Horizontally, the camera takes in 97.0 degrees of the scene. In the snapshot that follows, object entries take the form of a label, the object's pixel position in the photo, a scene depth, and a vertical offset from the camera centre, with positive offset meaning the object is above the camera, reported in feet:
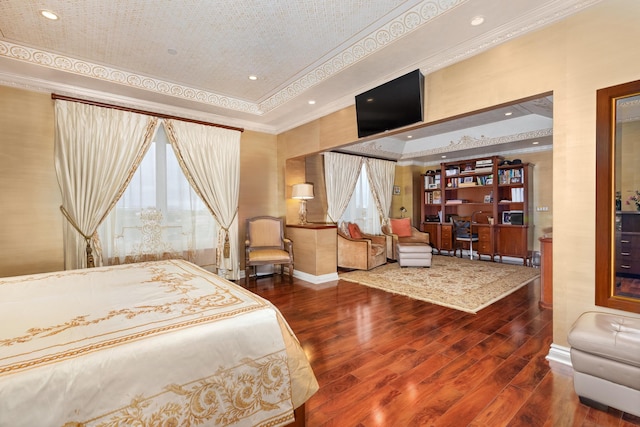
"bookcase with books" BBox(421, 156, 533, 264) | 20.44 +0.45
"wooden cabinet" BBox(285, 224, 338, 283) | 15.92 -2.44
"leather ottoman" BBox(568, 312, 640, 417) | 5.39 -3.10
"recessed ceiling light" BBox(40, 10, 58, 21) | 8.05 +5.74
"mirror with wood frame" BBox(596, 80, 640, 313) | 6.64 +0.35
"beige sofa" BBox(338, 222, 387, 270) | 18.54 -2.87
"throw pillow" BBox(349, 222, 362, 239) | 21.15 -1.62
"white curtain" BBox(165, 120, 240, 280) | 14.29 +2.16
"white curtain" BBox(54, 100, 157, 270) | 11.53 +1.93
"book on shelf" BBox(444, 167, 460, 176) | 23.63 +3.15
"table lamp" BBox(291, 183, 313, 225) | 16.49 +1.12
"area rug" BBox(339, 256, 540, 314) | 12.51 -3.94
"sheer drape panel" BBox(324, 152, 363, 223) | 20.72 +2.26
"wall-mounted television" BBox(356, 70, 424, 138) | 10.09 +4.03
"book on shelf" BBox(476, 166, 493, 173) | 21.72 +3.02
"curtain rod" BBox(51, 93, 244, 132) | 11.42 +4.64
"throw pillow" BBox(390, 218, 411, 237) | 23.45 -1.49
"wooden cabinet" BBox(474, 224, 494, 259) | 21.36 -2.44
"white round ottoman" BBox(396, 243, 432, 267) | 18.56 -2.99
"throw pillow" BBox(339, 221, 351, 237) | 20.89 -1.35
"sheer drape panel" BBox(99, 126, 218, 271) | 12.71 -0.39
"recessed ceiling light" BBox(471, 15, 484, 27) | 7.74 +5.22
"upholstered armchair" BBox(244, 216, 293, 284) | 15.05 -1.93
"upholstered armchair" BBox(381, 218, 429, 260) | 22.17 -1.98
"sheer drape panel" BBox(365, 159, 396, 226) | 23.95 +2.38
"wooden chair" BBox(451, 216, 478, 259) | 22.52 -2.07
